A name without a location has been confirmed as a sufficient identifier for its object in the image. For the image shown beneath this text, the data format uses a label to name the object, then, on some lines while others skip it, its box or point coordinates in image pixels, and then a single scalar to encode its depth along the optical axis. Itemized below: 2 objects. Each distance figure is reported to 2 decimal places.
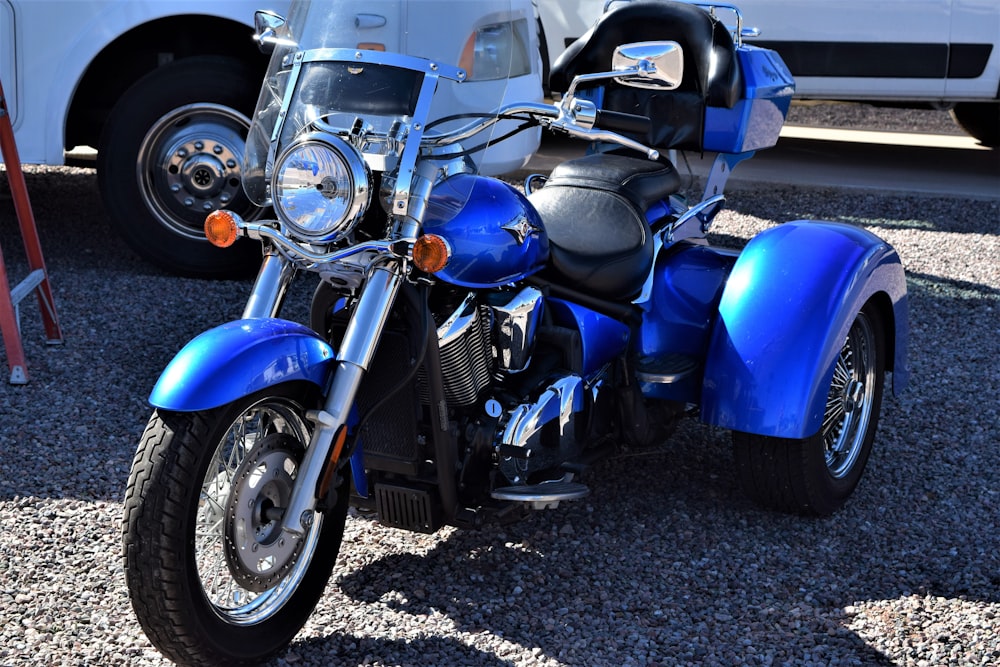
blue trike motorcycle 2.72
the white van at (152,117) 5.65
